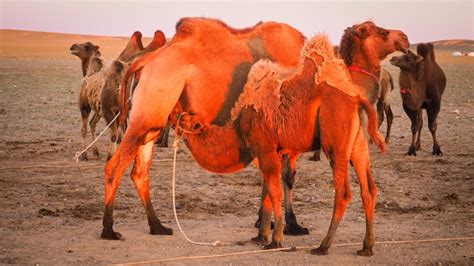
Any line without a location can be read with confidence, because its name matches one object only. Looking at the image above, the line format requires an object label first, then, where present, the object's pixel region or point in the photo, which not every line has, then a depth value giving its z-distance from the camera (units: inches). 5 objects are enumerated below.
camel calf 689.6
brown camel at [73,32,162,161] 1164.5
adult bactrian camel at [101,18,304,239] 757.9
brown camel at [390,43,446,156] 1381.6
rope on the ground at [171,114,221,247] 728.3
